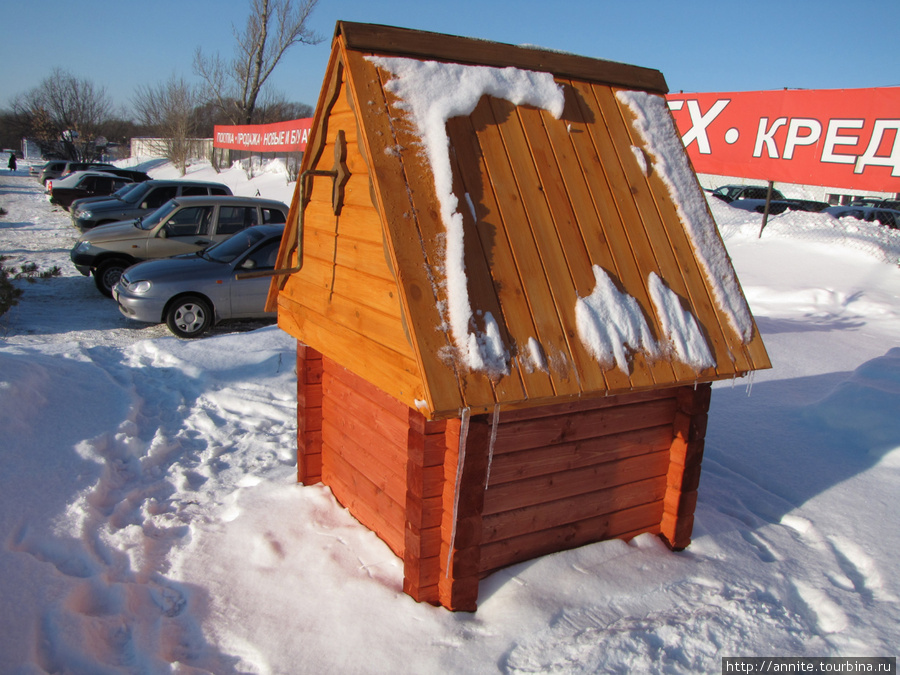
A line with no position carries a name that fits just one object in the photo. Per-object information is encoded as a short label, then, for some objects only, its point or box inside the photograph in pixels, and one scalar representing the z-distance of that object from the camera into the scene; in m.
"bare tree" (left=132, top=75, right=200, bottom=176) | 38.72
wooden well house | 2.53
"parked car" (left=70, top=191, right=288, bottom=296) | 9.93
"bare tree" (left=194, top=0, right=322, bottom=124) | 34.41
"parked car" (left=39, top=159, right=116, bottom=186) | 28.53
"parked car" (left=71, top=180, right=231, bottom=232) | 13.09
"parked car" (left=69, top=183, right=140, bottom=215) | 14.48
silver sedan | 7.93
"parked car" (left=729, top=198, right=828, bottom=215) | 19.20
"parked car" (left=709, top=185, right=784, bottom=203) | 23.20
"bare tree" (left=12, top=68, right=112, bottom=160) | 45.84
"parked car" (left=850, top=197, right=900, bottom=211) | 22.12
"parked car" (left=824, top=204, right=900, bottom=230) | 18.12
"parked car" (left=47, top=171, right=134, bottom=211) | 20.67
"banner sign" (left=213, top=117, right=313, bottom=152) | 21.28
